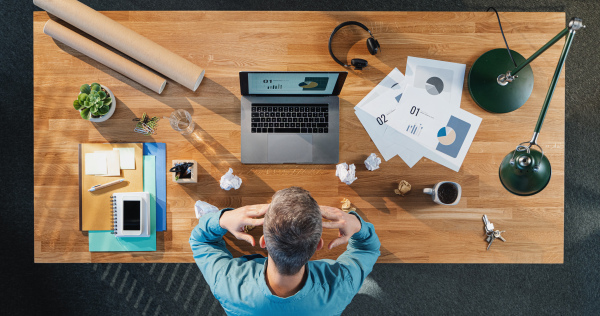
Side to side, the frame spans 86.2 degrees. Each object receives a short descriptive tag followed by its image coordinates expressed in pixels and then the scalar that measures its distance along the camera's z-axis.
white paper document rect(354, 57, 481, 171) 1.42
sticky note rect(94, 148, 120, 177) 1.37
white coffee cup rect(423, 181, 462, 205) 1.33
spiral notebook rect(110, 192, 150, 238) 1.34
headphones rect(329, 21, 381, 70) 1.36
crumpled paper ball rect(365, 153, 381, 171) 1.38
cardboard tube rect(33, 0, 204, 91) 1.33
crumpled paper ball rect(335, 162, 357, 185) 1.34
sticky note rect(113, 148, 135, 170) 1.39
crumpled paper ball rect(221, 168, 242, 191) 1.34
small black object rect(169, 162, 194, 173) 1.31
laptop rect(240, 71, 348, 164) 1.37
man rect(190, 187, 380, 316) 0.93
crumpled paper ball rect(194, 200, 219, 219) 1.36
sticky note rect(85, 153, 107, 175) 1.38
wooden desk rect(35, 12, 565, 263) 1.40
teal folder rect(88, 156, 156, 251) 1.38
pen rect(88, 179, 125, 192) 1.36
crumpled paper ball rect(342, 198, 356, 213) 1.38
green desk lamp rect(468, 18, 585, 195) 1.37
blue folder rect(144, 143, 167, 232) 1.40
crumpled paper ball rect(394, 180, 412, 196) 1.36
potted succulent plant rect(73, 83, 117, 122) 1.29
